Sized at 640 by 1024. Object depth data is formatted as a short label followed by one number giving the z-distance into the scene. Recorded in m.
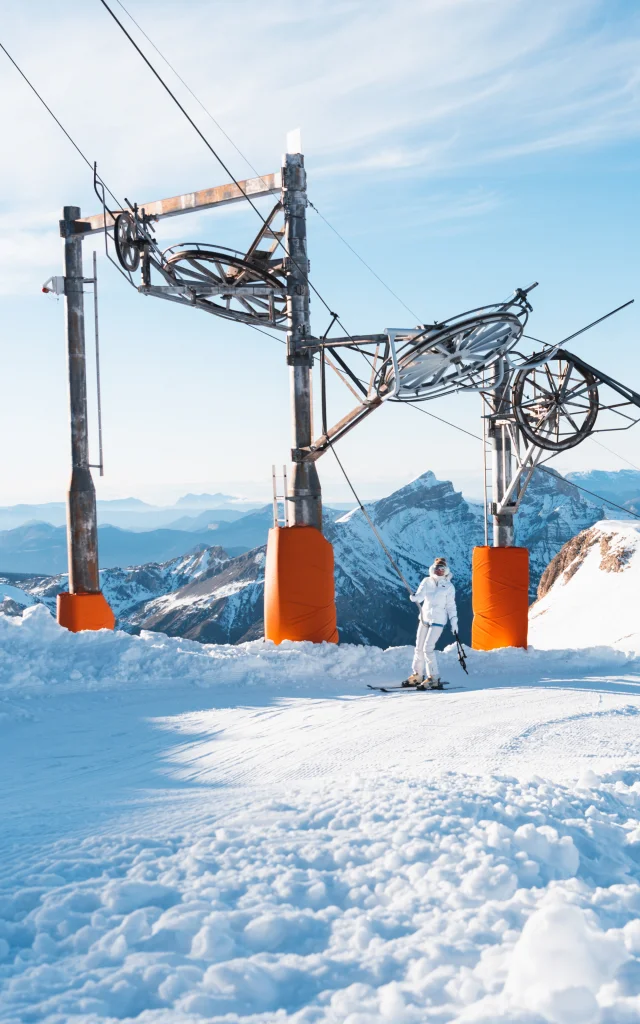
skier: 12.09
